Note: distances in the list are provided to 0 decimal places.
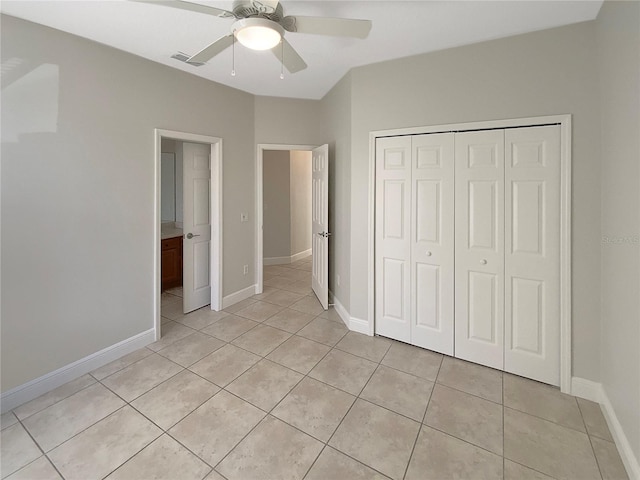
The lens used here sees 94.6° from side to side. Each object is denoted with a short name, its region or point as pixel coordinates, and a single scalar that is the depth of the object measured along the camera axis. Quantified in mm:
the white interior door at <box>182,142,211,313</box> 3561
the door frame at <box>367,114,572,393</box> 2162
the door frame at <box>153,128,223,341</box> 3000
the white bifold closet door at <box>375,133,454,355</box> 2664
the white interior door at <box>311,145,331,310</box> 3663
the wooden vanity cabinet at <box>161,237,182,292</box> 4324
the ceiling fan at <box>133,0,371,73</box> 1575
